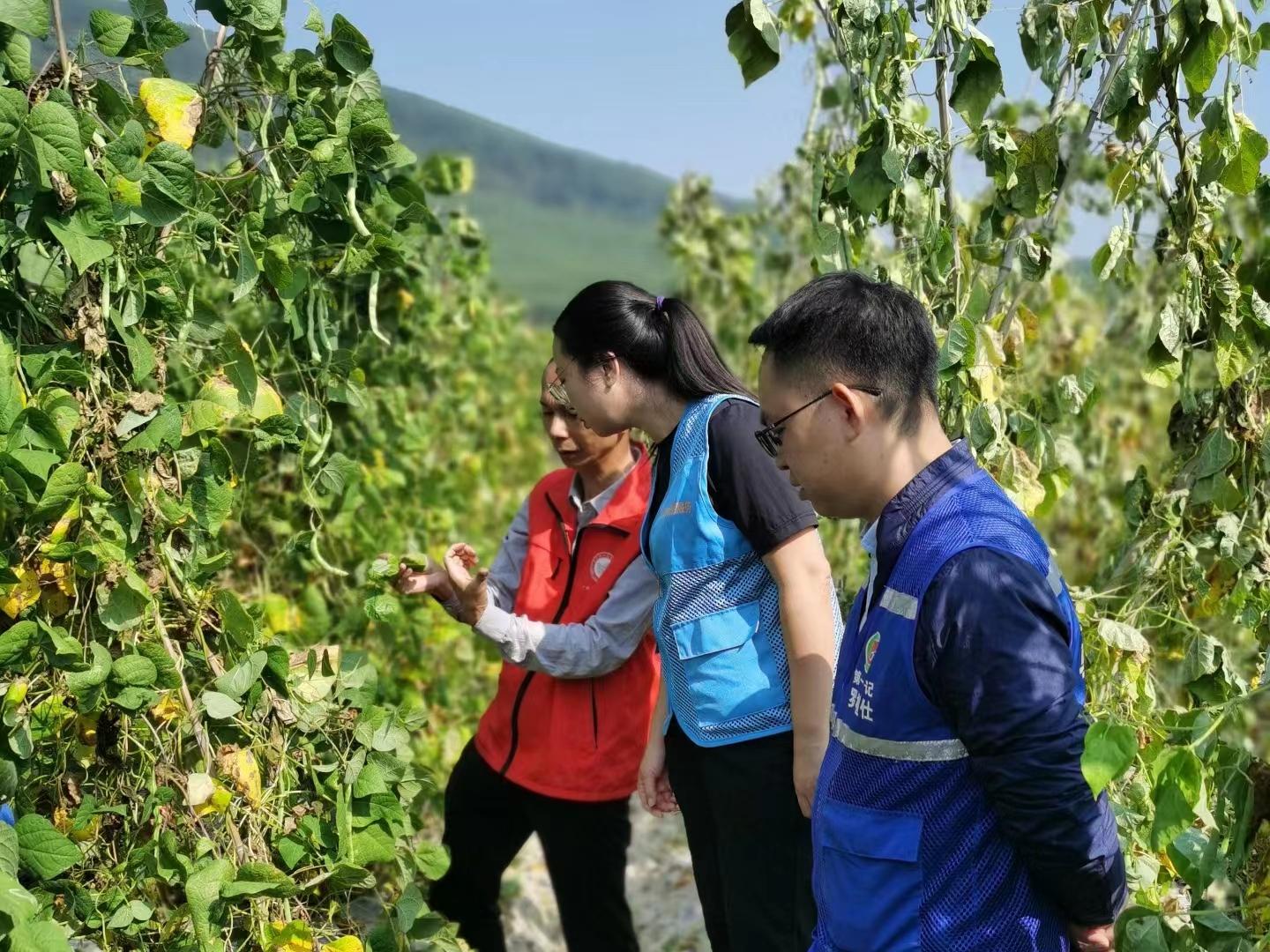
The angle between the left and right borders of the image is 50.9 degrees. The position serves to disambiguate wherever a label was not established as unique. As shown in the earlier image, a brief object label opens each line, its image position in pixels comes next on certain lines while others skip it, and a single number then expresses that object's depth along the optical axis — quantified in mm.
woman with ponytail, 1961
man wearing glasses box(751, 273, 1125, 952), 1310
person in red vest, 2354
